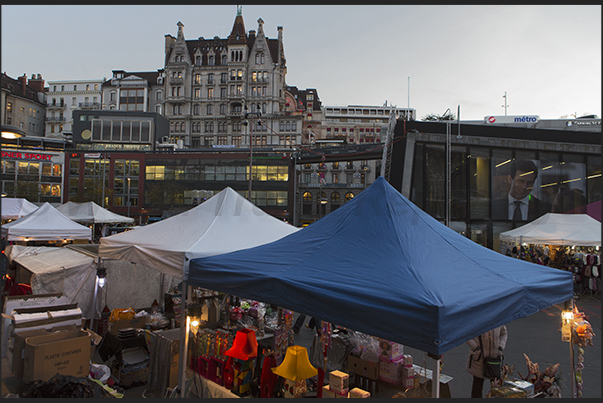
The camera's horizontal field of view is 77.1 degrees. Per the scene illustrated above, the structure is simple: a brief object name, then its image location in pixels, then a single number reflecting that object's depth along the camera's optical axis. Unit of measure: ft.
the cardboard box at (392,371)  20.44
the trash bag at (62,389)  15.30
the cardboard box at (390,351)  20.40
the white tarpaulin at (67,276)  33.17
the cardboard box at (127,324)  28.75
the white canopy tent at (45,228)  47.07
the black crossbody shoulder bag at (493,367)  20.25
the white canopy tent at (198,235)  23.15
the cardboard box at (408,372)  20.13
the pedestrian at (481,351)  20.16
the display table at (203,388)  20.27
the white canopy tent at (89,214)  76.54
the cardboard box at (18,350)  17.13
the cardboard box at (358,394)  16.90
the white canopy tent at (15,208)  78.03
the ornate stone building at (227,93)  286.05
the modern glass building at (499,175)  80.33
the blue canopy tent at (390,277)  13.01
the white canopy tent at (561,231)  53.57
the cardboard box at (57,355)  16.66
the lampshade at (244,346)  20.11
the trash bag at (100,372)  20.81
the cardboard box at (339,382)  17.25
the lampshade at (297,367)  18.12
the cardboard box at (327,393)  17.52
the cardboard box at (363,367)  20.86
